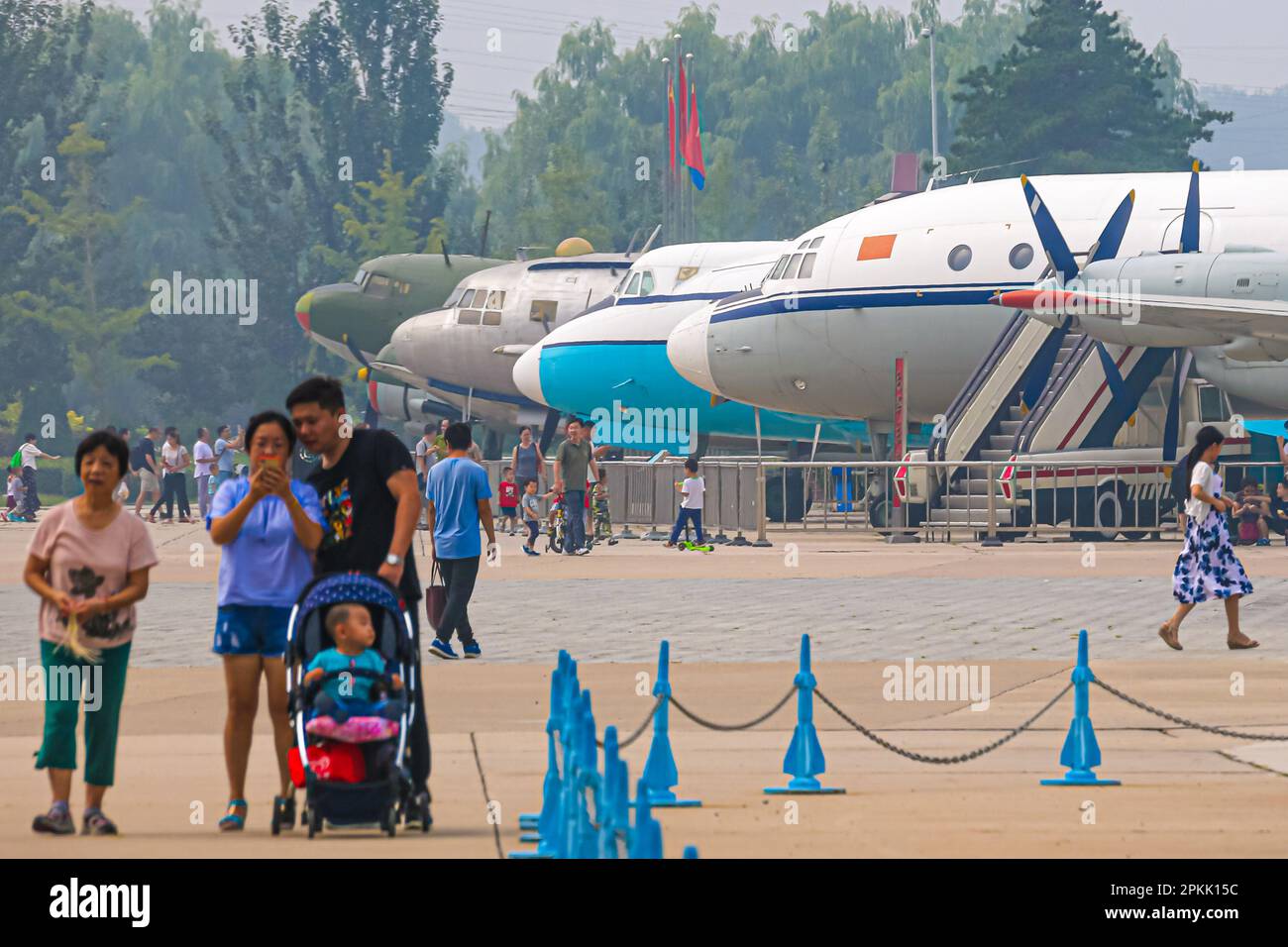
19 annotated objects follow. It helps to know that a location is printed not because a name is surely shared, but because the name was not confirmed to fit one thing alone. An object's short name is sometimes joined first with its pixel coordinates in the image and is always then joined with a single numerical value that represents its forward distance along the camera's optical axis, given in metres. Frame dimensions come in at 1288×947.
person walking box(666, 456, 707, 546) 31.72
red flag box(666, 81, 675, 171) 60.58
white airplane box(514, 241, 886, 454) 39.59
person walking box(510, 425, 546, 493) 35.75
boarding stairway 33.19
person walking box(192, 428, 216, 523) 45.62
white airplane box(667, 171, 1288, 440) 33.19
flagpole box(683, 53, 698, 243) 54.78
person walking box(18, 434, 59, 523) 48.16
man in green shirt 29.16
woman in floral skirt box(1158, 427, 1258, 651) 16.77
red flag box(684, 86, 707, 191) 55.78
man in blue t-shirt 16.52
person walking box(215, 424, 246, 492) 43.94
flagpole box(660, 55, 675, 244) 60.59
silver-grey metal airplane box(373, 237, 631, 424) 45.34
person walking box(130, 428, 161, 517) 47.53
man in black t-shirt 9.66
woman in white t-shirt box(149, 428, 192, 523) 44.41
